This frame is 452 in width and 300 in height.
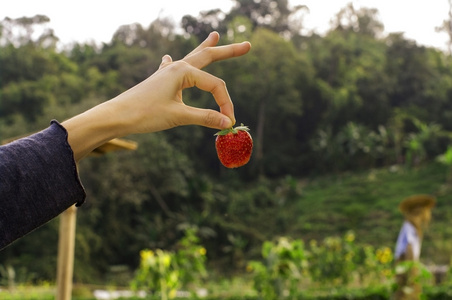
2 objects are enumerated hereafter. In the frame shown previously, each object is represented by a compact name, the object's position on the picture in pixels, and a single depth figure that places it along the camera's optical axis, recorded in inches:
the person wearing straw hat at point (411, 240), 149.6
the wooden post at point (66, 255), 102.1
